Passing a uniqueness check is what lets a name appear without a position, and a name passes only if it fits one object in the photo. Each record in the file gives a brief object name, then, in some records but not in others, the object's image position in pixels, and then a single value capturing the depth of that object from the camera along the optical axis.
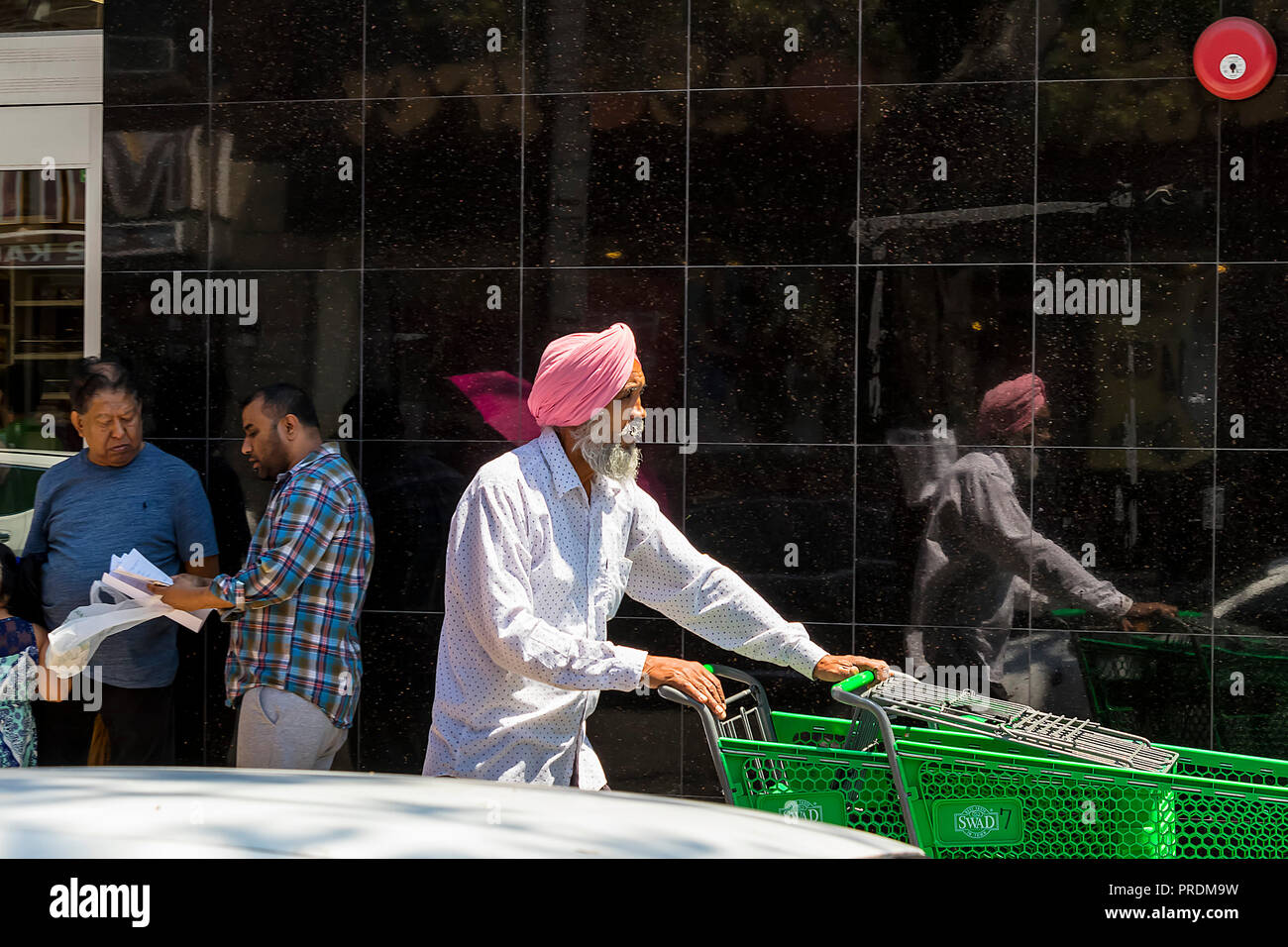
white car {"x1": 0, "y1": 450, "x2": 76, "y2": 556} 6.52
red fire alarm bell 5.64
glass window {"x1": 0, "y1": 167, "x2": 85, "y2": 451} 6.51
